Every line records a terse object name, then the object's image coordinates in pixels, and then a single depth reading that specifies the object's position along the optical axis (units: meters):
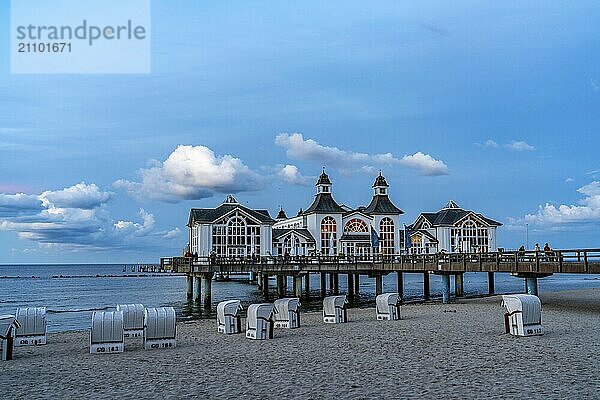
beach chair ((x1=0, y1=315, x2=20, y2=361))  14.73
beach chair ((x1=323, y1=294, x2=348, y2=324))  22.30
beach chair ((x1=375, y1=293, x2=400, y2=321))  22.84
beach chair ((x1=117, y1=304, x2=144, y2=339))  17.36
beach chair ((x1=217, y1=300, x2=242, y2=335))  19.47
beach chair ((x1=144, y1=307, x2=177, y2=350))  16.17
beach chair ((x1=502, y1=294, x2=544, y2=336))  16.66
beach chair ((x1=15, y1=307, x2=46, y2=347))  17.70
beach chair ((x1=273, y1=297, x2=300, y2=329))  20.41
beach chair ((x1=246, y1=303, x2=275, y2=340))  17.67
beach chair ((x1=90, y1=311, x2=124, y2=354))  15.49
